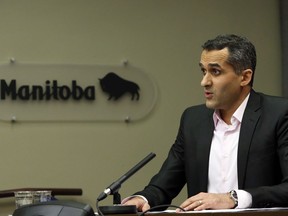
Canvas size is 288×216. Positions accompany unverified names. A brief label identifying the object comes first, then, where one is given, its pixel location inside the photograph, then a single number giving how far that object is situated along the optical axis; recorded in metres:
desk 3.59
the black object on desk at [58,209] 2.95
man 4.85
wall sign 7.76
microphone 3.85
